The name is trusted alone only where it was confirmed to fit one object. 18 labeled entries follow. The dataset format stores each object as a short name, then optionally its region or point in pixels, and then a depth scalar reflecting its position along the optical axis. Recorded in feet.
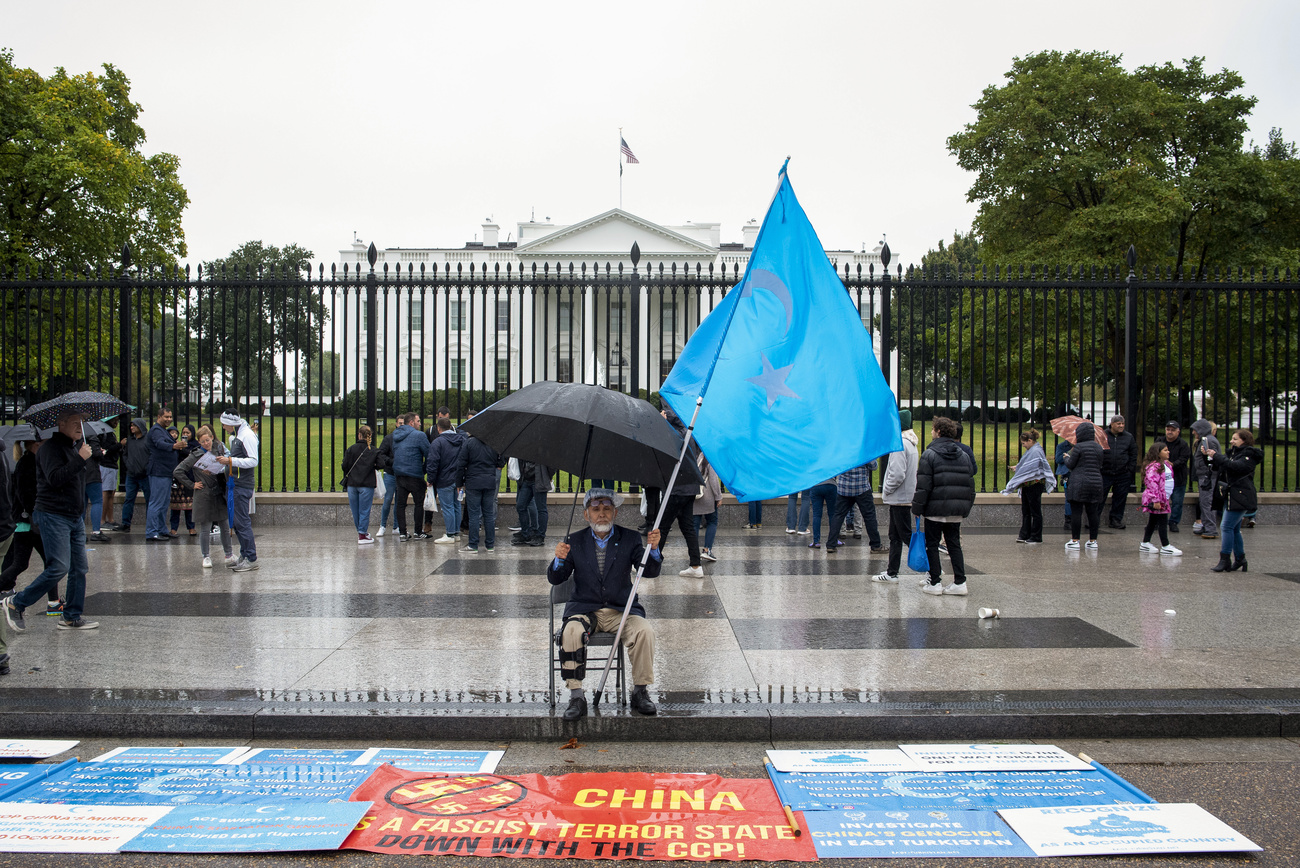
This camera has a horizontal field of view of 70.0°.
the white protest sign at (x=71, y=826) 11.57
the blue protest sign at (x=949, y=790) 13.03
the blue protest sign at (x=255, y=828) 11.62
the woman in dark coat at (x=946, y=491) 25.85
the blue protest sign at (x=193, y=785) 13.08
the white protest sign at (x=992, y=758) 14.38
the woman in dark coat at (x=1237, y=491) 29.86
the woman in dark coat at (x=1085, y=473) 34.99
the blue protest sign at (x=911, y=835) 11.60
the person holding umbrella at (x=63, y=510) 21.04
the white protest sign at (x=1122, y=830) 11.62
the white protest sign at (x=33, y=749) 14.79
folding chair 16.98
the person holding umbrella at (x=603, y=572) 16.51
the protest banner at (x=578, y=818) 11.72
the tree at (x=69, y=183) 70.64
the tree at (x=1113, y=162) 71.20
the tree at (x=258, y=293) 38.32
